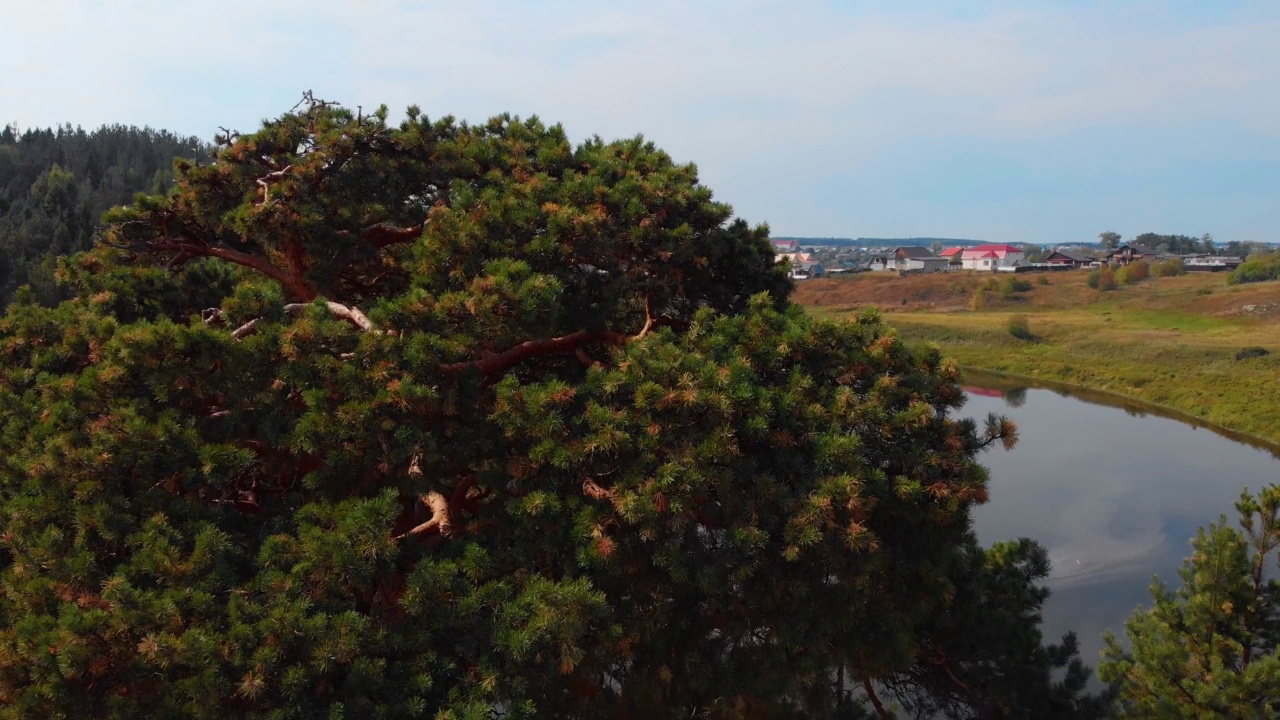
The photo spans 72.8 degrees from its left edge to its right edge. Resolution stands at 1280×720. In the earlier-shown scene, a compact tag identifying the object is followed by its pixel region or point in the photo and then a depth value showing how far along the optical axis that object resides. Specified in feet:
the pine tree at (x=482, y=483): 13.38
